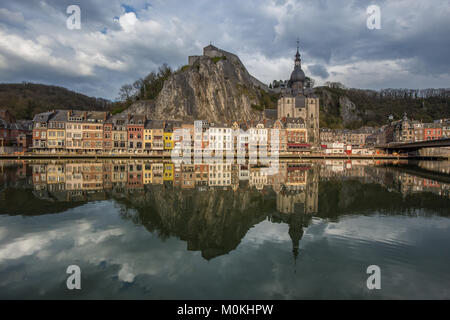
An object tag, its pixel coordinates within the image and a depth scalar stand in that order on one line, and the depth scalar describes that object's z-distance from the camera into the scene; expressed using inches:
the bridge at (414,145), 2127.7
